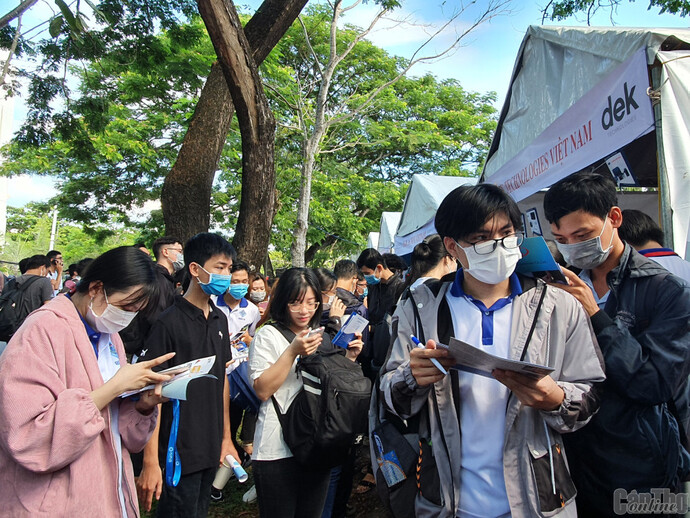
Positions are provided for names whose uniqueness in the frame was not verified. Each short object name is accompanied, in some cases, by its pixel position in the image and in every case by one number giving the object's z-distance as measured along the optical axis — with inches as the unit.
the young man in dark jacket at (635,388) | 58.9
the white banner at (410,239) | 294.7
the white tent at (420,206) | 300.0
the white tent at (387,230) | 495.8
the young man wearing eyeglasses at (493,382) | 53.7
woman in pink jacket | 56.5
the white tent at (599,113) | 86.9
